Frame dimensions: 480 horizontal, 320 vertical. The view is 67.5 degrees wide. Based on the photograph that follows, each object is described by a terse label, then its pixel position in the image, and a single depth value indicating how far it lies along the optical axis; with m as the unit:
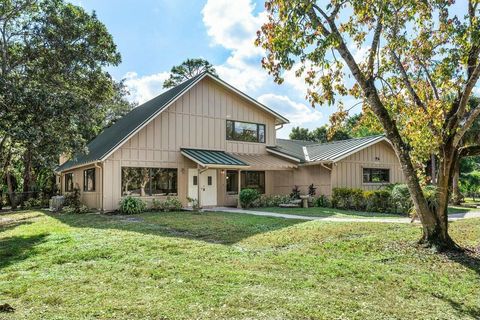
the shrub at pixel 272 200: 20.58
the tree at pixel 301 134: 53.88
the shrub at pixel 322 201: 19.90
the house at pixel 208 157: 17.91
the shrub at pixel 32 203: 24.43
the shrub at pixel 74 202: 18.00
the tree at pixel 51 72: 11.92
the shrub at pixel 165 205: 17.89
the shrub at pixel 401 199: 16.15
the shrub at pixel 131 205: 16.53
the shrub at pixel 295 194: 21.19
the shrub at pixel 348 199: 18.28
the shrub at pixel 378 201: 17.09
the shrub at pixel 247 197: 19.55
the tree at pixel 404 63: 7.32
